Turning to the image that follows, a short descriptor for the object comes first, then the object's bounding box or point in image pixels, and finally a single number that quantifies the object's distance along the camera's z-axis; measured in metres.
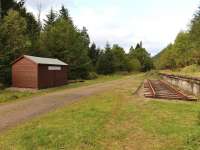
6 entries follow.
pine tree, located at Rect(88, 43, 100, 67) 45.04
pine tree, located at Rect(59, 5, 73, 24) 41.24
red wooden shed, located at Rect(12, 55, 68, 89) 15.81
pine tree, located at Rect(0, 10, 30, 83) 18.64
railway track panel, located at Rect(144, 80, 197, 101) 9.97
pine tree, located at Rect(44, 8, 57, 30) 42.11
